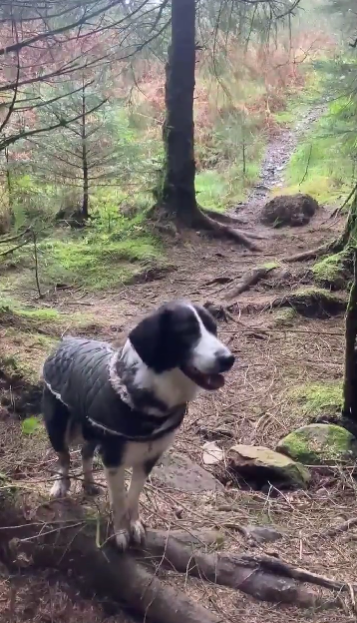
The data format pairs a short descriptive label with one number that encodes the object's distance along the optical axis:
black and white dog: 2.62
